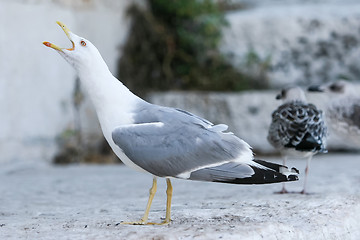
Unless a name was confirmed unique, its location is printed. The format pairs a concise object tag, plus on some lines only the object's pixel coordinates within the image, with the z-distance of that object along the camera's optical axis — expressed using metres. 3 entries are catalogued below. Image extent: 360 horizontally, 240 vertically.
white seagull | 4.72
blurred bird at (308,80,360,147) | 8.21
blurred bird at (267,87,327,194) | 6.96
